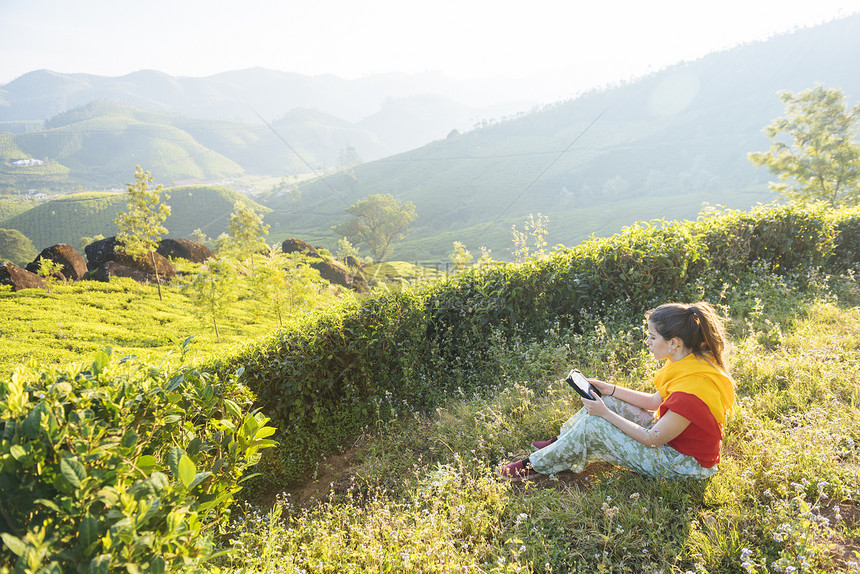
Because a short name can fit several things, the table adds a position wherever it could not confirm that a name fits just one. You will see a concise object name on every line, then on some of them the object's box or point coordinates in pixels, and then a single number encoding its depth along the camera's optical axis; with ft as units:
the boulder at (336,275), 79.92
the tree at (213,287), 38.73
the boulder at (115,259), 68.90
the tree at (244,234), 81.56
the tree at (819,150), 85.87
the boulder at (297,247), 90.38
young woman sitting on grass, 9.53
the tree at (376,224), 210.38
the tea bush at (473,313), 15.93
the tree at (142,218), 57.71
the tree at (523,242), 32.35
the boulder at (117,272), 65.72
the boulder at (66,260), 65.46
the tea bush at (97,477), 5.09
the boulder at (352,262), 107.55
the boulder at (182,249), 82.02
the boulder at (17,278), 55.83
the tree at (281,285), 34.76
